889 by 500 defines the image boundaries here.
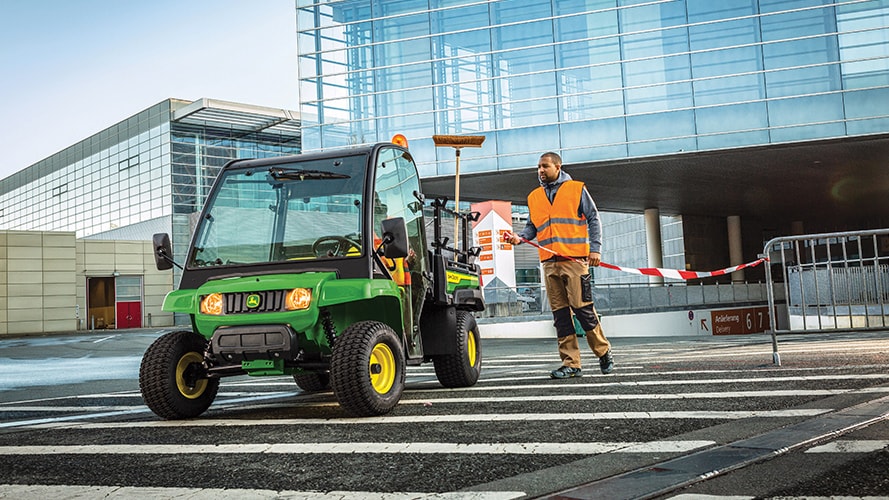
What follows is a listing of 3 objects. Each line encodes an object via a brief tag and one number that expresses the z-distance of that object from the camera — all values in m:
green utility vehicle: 5.46
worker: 7.50
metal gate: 12.79
